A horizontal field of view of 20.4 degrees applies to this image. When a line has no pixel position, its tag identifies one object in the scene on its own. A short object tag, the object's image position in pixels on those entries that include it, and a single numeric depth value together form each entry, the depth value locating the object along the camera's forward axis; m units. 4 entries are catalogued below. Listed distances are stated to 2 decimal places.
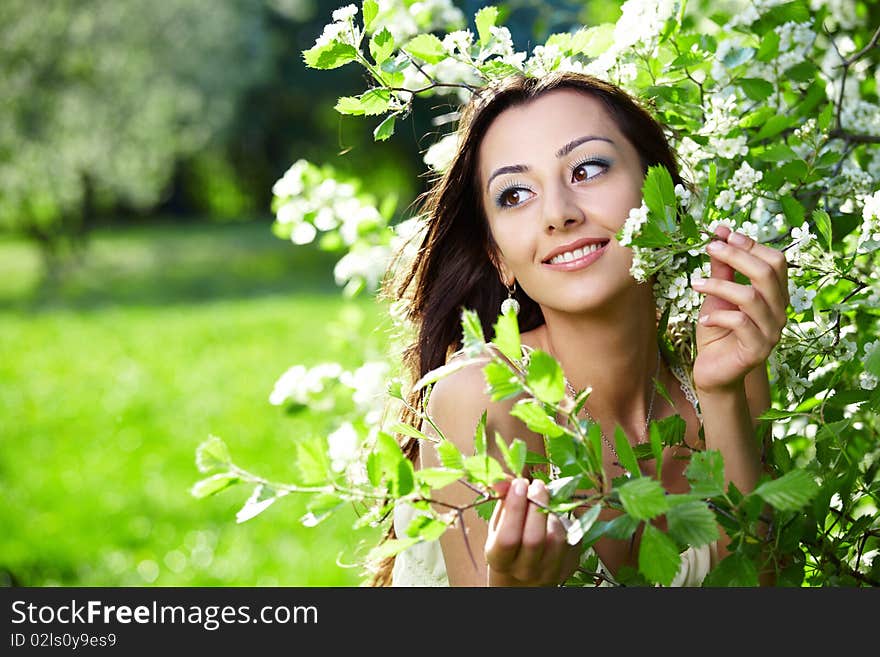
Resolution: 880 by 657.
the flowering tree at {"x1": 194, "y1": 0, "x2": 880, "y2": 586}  1.67
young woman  1.83
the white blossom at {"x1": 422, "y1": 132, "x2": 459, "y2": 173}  2.20
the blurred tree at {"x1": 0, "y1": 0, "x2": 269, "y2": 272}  17.02
